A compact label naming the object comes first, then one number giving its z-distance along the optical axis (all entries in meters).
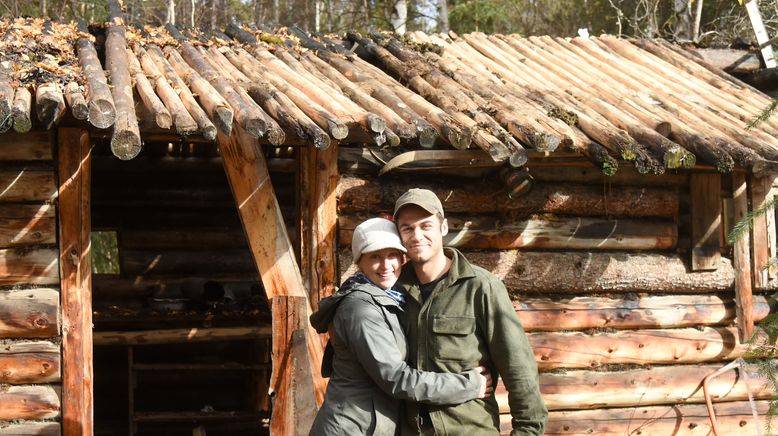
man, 4.11
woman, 4.02
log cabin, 5.95
